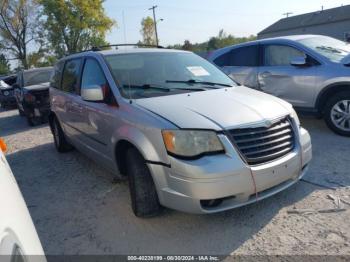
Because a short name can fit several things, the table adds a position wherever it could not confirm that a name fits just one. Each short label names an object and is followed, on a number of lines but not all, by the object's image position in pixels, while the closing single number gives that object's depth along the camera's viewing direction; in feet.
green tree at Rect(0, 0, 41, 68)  122.64
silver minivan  9.07
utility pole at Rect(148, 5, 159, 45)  151.94
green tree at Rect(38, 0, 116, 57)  122.11
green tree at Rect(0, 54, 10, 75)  132.58
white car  3.70
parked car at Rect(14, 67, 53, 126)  29.63
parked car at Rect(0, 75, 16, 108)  49.29
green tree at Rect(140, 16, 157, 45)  151.64
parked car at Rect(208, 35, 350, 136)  17.37
